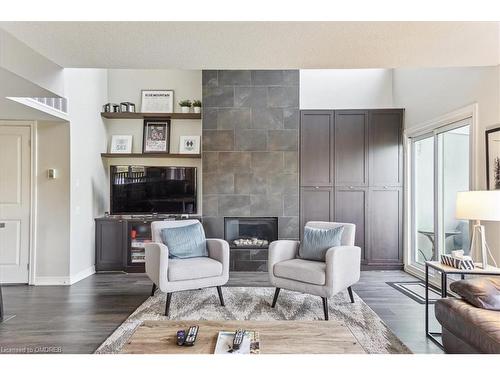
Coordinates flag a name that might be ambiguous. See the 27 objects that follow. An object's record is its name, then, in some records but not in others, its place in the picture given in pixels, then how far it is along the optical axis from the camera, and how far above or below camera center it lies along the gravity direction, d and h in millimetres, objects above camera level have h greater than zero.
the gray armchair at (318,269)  2830 -754
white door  3977 -163
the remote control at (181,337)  1623 -778
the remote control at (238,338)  1573 -775
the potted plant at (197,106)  4879 +1311
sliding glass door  3576 +28
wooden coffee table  1577 -804
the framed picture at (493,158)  2795 +288
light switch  3986 +202
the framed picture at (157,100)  5039 +1444
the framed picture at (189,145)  4984 +713
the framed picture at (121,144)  4988 +728
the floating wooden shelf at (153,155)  4832 +533
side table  2332 -619
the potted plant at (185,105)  4912 +1329
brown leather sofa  1675 -750
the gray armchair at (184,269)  2969 -777
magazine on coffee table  1550 -798
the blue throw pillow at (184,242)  3275 -558
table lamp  2285 -134
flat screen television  4824 -7
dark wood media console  4582 -817
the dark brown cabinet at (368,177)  4715 +195
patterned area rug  2375 -1164
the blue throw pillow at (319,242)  3170 -538
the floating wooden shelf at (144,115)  4832 +1160
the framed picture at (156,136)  4980 +858
